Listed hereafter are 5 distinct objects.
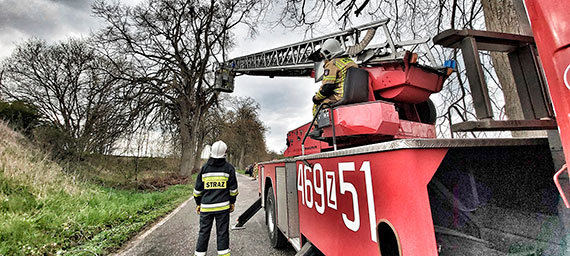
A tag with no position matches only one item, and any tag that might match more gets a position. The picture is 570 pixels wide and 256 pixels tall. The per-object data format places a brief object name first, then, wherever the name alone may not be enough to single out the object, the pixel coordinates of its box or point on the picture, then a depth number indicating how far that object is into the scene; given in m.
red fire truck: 1.08
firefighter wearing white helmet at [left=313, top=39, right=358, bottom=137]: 3.06
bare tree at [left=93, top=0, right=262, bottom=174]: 14.21
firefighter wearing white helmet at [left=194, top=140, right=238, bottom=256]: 3.58
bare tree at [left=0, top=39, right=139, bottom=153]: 8.57
